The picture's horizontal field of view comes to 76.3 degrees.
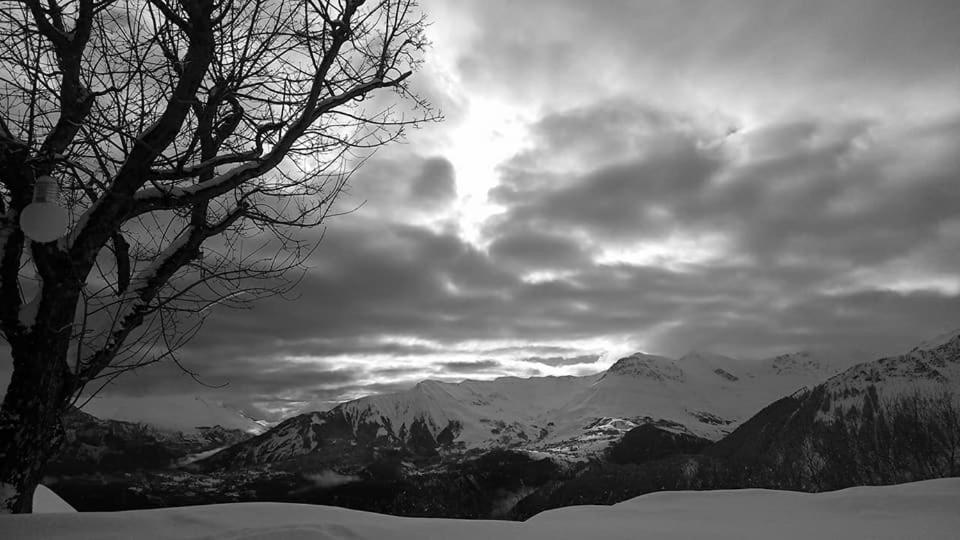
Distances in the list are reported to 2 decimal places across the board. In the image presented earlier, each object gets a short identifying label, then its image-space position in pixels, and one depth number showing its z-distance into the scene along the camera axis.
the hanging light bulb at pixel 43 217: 4.48
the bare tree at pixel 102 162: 4.84
